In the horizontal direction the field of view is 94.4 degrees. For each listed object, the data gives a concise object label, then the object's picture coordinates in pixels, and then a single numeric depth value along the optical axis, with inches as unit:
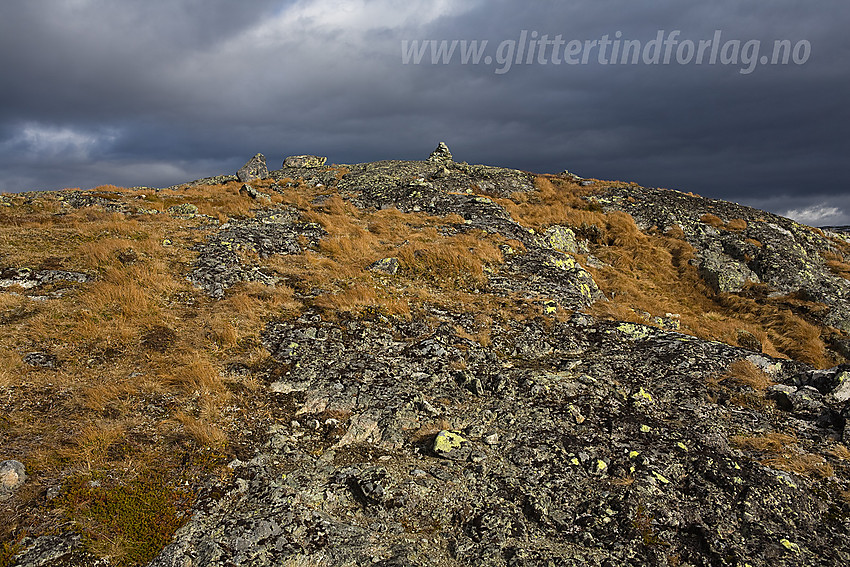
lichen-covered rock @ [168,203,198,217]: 967.0
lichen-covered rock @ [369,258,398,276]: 720.7
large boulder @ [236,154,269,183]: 1614.2
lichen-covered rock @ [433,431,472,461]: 337.4
